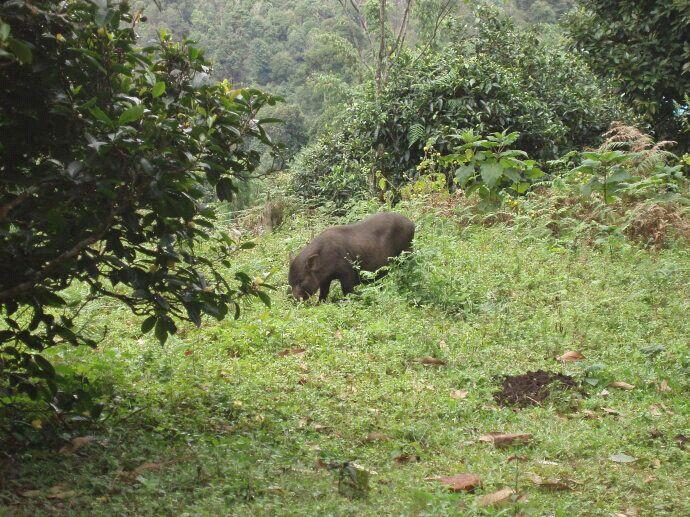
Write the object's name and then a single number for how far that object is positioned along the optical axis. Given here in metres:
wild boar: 10.10
